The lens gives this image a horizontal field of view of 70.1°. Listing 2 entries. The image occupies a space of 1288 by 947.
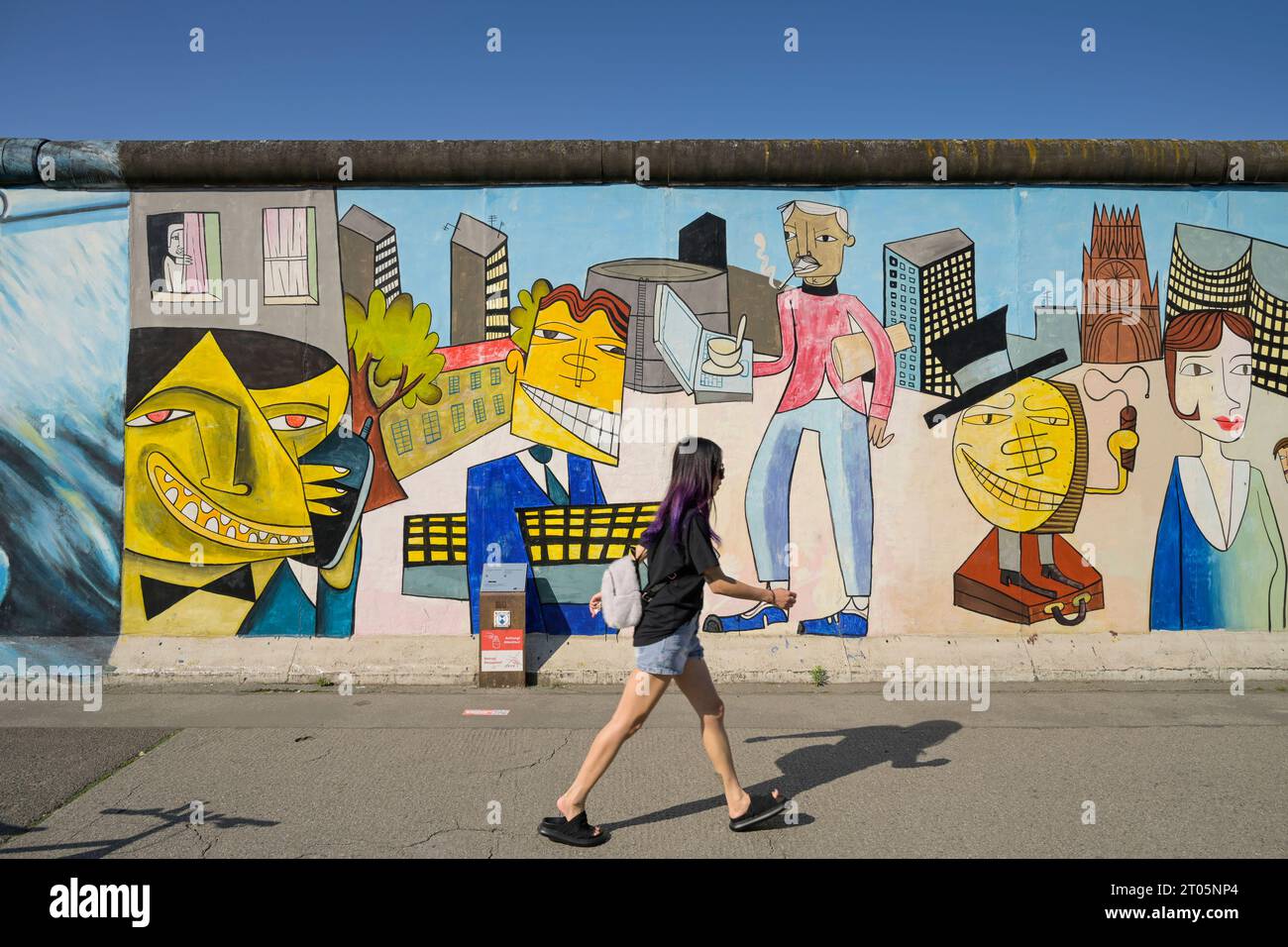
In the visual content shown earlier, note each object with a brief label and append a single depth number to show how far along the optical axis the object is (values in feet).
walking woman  14.14
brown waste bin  23.16
